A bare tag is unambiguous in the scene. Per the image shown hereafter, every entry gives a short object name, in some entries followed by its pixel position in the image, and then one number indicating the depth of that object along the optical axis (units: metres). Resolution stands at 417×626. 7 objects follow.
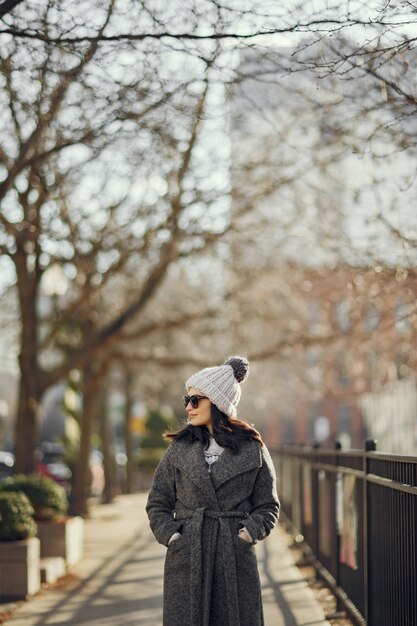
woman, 5.66
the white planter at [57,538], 14.12
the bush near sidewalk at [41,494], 14.23
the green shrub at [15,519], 11.54
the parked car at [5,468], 33.07
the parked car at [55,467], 34.44
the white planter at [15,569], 11.41
